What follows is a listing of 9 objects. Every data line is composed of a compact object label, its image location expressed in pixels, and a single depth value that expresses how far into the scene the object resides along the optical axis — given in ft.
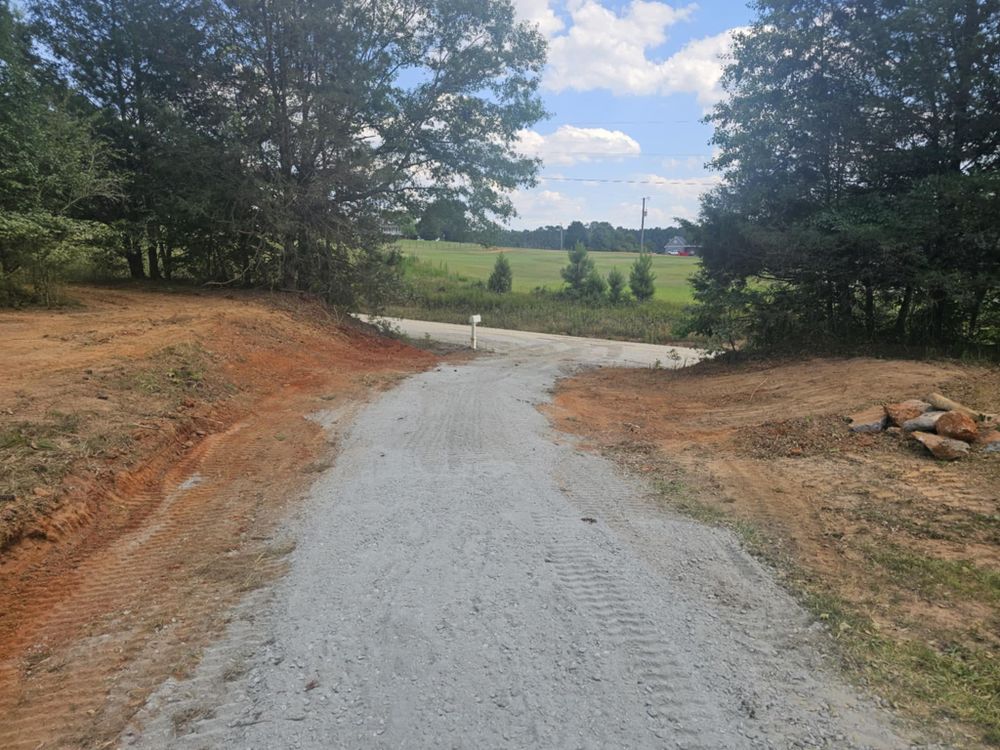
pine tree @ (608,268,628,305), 144.56
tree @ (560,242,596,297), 151.53
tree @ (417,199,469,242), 65.36
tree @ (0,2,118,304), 40.93
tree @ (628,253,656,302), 145.79
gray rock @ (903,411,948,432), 19.93
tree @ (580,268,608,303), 146.78
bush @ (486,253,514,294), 152.87
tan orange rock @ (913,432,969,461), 18.22
